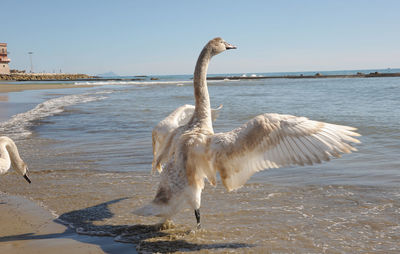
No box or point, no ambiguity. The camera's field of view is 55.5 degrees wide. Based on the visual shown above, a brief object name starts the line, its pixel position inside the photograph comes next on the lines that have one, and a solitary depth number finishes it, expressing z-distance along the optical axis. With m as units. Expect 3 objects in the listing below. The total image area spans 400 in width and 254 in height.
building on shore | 92.82
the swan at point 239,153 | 3.63
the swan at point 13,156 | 5.42
